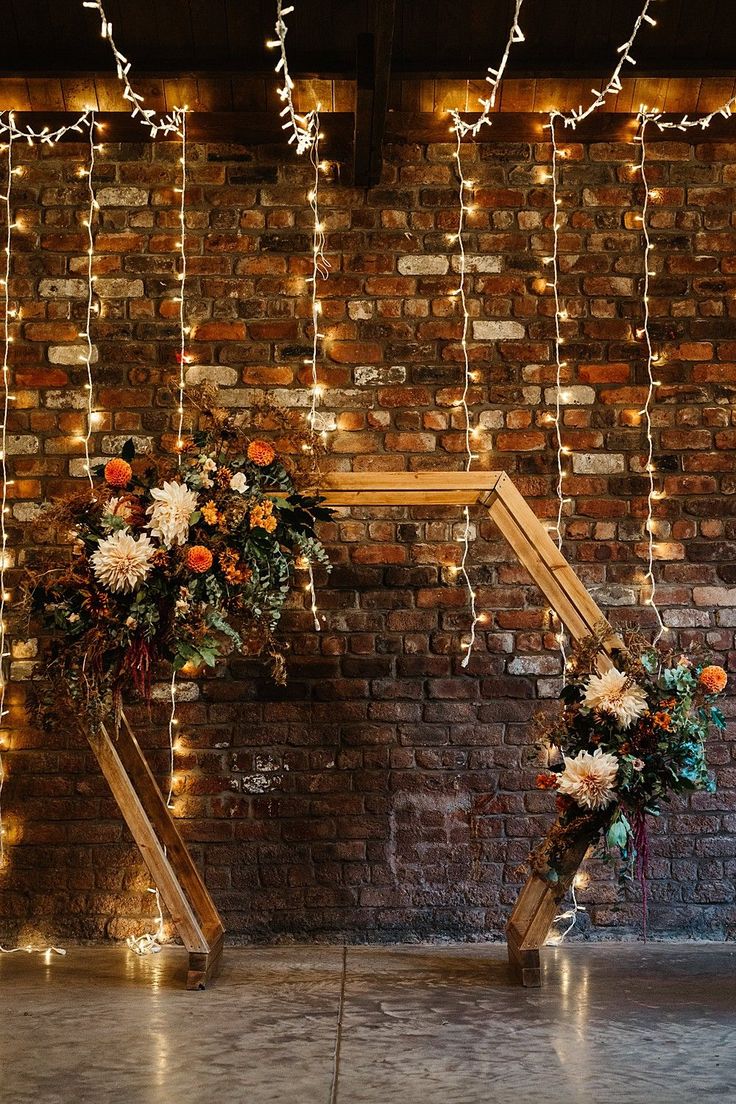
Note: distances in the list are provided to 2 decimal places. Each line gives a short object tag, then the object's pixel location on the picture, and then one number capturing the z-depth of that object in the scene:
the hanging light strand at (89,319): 3.82
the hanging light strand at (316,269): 3.83
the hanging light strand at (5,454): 3.71
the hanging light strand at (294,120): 3.65
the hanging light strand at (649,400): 3.81
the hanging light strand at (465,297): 3.77
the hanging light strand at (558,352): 3.79
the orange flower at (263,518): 2.93
